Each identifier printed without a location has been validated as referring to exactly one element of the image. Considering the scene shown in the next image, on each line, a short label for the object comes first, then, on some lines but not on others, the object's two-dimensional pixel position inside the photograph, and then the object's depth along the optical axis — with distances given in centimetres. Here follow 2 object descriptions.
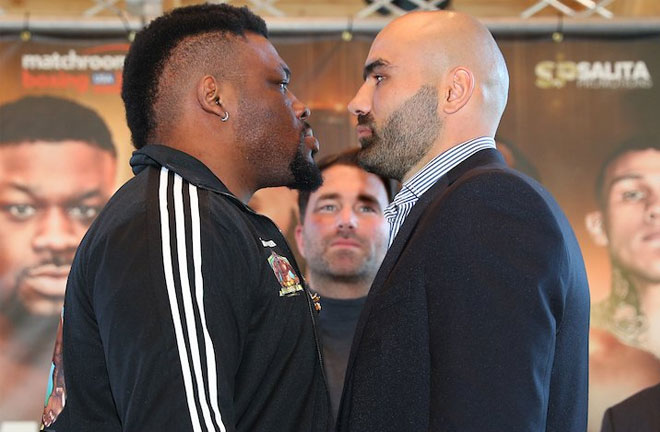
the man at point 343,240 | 309
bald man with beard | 150
